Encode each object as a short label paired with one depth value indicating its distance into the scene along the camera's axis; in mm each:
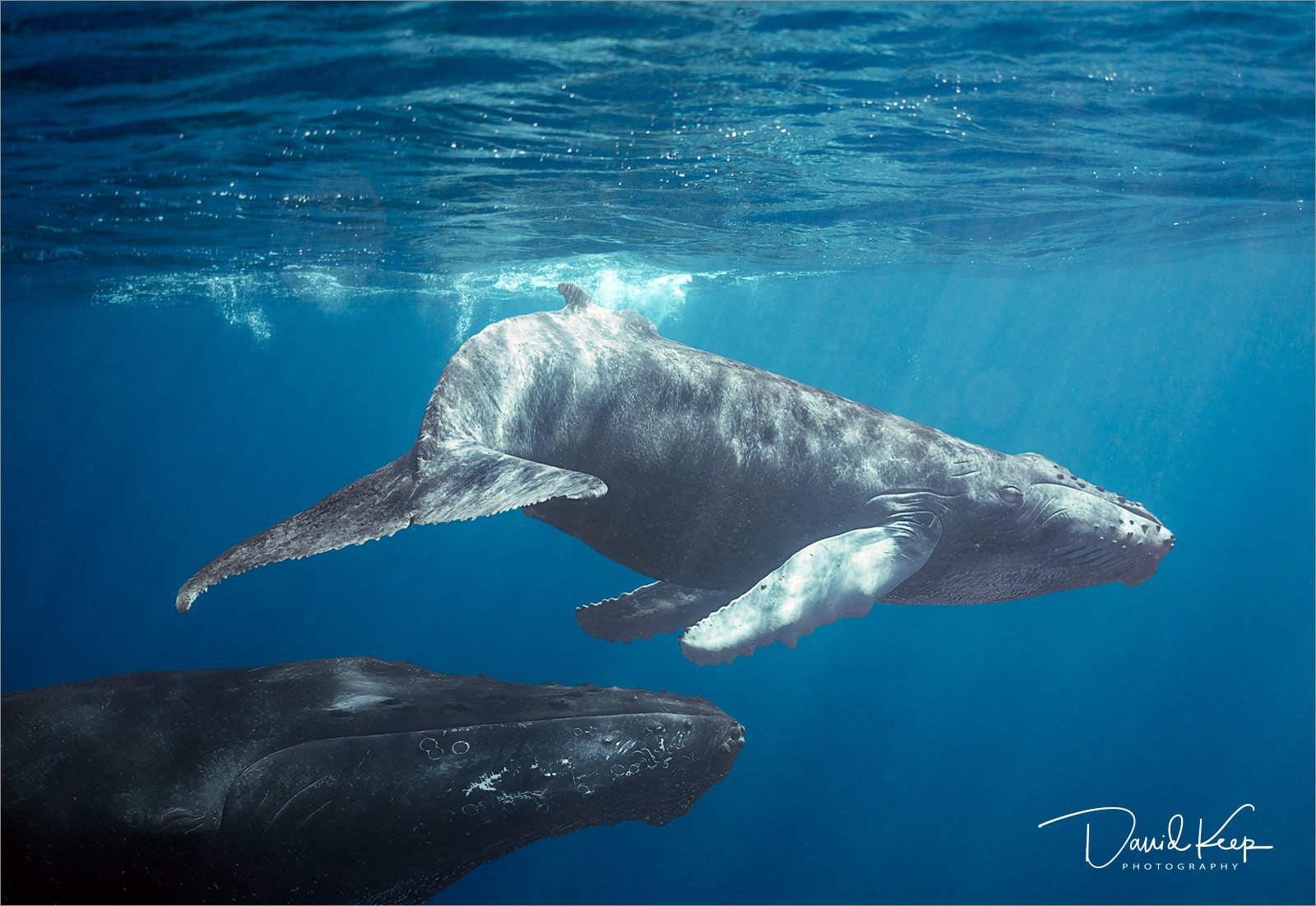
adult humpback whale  4301
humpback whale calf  4543
